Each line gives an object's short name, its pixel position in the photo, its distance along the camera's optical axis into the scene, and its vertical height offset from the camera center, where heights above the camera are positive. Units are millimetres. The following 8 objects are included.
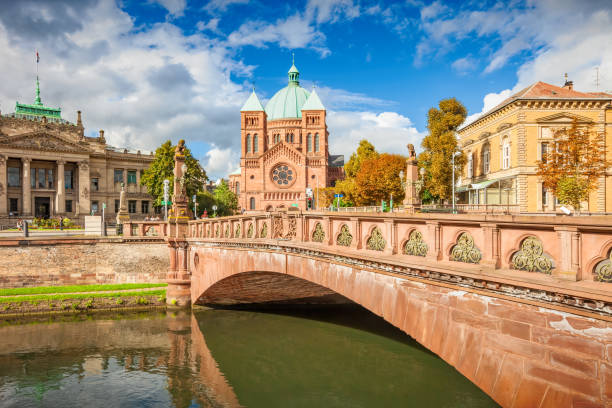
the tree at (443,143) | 39219 +6419
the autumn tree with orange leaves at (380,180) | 48344 +3452
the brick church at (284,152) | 76062 +11311
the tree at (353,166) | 57344 +6923
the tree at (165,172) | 48672 +4642
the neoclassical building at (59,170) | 54938 +5964
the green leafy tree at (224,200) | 65631 +1607
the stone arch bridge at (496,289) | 4770 -1246
